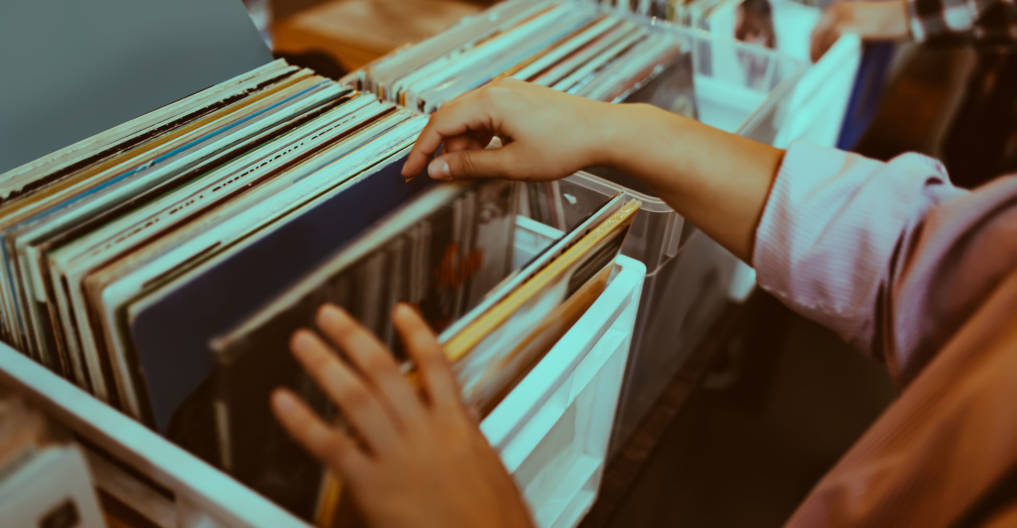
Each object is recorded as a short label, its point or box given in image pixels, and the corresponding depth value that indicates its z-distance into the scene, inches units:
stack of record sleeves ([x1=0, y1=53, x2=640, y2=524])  18.1
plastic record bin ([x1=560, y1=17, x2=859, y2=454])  29.5
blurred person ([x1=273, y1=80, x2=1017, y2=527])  15.6
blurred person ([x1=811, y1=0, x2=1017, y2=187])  45.6
